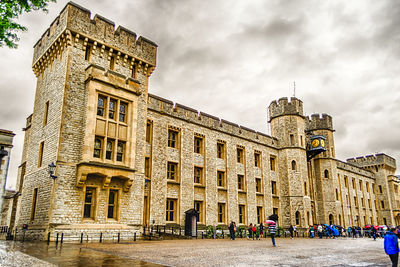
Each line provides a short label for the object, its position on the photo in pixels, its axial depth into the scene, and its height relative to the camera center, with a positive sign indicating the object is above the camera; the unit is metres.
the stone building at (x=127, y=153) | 17.23 +4.53
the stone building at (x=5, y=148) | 12.69 +2.79
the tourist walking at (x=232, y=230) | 22.78 -1.11
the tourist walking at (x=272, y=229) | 17.27 -0.81
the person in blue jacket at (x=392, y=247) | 8.79 -0.90
